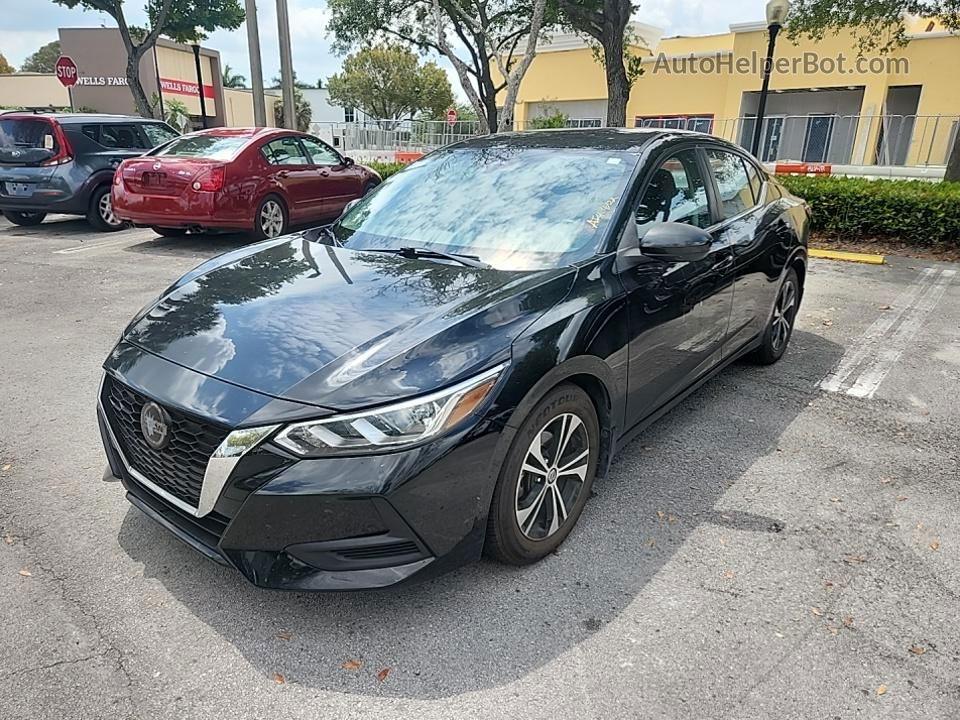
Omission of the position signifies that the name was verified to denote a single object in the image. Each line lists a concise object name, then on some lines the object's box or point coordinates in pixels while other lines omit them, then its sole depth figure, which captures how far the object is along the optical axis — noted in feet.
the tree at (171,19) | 68.13
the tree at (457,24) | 64.23
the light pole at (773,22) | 38.11
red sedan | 27.04
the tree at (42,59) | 251.62
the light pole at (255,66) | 45.73
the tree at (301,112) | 144.74
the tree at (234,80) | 226.99
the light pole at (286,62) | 46.68
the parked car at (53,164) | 31.27
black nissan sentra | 6.85
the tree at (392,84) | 169.17
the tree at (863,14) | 39.01
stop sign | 53.31
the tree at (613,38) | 42.78
